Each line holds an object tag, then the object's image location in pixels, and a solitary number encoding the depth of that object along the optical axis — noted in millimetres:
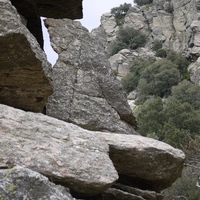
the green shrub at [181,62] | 64812
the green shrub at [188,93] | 51369
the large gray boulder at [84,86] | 9969
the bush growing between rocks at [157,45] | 74000
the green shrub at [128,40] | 75688
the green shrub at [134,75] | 65562
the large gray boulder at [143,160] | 7762
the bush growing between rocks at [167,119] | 36938
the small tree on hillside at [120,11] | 91562
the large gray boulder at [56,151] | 5770
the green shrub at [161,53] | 71500
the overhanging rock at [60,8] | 9445
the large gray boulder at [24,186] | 4469
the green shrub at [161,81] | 60781
